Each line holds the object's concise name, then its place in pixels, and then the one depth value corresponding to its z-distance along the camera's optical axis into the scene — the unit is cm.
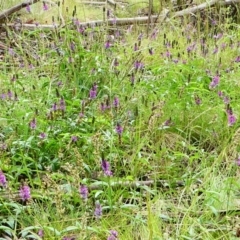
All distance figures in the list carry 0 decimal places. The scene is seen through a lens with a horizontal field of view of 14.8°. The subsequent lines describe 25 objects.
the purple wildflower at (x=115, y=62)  540
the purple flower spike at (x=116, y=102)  446
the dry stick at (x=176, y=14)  964
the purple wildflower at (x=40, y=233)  292
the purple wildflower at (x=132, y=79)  507
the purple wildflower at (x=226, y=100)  460
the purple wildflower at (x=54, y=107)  426
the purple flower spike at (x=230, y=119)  388
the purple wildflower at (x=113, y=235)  274
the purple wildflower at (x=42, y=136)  403
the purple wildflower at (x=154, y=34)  760
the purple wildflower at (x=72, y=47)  543
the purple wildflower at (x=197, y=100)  460
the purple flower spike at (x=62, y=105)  430
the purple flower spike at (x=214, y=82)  504
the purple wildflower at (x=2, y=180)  306
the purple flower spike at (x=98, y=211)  298
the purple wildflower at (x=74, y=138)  389
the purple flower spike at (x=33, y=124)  399
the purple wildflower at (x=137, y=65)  525
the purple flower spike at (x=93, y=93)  464
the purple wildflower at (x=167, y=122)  445
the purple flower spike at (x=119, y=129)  367
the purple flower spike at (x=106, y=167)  309
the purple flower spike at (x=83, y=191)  301
